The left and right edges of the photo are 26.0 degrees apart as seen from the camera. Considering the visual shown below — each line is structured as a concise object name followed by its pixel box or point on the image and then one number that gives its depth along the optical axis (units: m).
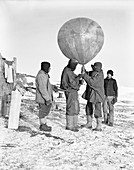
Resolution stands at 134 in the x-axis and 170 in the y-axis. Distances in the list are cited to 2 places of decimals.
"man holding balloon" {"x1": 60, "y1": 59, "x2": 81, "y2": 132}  7.91
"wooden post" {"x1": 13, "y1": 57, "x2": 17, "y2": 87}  9.61
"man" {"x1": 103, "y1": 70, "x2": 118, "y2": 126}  9.62
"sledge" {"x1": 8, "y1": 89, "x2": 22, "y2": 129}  7.77
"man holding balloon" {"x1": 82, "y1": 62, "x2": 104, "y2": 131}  8.06
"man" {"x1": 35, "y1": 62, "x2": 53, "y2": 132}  7.52
